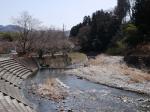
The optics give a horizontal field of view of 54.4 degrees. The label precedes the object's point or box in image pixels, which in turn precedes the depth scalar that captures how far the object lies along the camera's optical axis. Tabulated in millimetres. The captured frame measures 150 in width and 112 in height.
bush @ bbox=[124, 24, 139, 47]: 20341
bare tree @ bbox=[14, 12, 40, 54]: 20754
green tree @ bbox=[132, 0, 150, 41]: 19445
